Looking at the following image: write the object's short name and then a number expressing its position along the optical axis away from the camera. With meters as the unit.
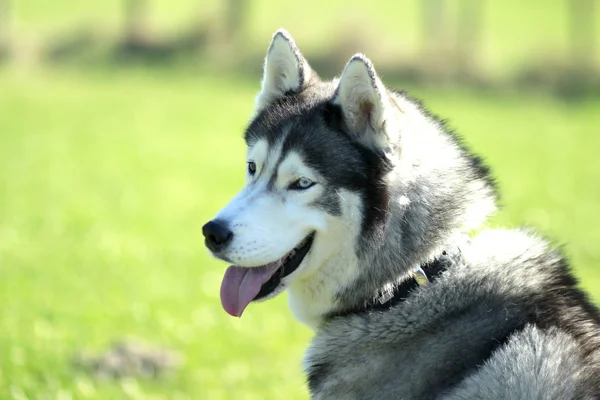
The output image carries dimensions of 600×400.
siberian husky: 3.79
